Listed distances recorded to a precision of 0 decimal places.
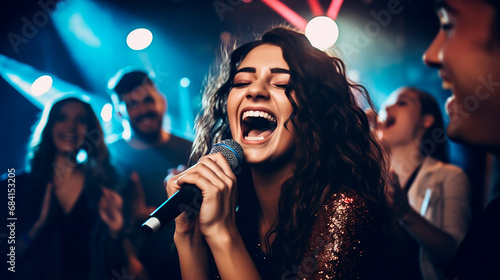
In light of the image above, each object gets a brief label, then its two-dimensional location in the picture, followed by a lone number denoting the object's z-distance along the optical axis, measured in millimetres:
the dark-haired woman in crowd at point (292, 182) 1209
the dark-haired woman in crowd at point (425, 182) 2176
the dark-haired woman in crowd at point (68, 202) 2951
